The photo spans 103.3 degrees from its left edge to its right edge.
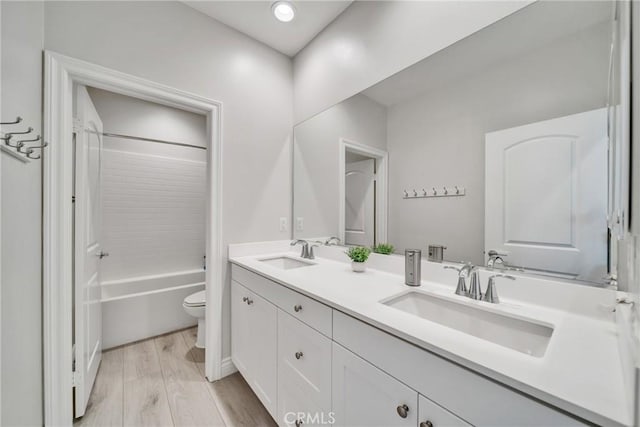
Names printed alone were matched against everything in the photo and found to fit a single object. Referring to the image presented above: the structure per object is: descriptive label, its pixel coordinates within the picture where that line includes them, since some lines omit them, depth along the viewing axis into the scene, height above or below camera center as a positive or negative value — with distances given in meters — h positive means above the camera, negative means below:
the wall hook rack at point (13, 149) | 0.86 +0.23
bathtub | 2.24 -0.90
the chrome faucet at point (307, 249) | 1.92 -0.28
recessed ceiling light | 1.67 +1.37
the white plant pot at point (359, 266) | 1.49 -0.31
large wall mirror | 0.87 +0.29
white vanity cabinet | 0.58 -0.51
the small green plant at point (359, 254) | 1.49 -0.24
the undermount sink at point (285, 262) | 1.91 -0.39
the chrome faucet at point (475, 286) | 1.01 -0.29
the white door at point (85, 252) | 1.41 -0.25
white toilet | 2.18 -0.85
